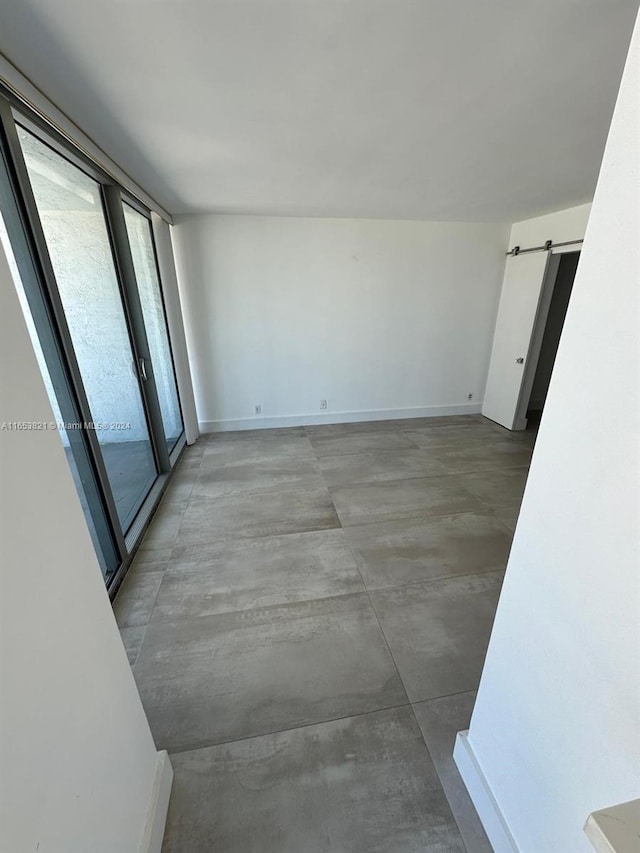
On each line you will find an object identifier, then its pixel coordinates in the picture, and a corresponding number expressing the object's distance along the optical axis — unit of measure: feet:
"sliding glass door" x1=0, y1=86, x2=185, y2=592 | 4.86
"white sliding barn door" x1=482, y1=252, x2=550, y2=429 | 13.11
